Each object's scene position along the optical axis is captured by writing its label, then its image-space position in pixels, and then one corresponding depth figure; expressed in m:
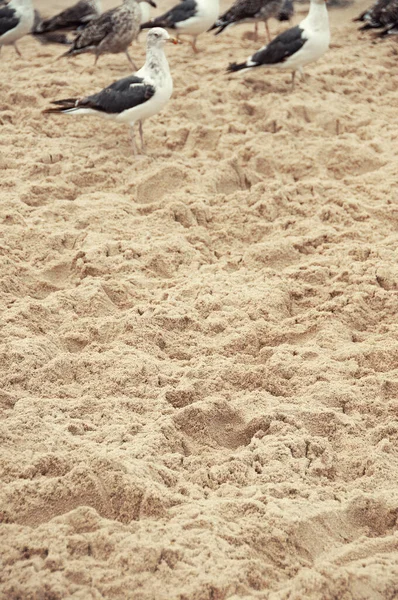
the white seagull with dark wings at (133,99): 6.24
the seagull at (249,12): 9.15
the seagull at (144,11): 9.40
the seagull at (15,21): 8.69
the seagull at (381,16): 9.38
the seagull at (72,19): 9.34
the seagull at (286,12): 10.14
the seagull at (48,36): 9.36
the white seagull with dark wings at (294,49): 7.74
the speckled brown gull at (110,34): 8.16
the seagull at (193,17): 9.00
